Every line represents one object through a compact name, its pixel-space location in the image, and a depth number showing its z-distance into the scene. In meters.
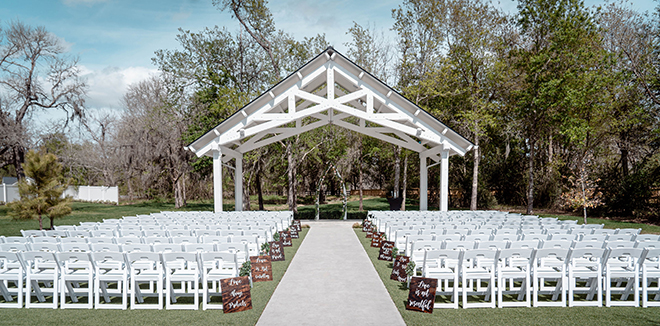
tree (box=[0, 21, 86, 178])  25.25
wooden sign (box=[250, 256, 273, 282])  7.55
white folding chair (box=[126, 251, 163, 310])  5.83
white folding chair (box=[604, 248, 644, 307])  5.99
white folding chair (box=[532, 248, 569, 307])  5.96
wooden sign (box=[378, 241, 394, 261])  9.59
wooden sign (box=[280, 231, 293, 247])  11.87
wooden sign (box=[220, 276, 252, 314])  5.74
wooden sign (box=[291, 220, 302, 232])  14.94
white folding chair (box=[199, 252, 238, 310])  5.91
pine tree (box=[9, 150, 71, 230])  11.98
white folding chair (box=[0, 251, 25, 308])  5.93
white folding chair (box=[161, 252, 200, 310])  5.82
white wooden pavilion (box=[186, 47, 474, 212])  15.22
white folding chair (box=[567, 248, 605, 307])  5.98
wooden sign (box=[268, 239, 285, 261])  9.61
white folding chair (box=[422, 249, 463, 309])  5.93
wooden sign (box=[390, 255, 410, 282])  7.34
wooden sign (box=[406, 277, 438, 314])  5.70
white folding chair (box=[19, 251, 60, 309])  5.93
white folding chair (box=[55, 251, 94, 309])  5.87
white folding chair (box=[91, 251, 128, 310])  5.86
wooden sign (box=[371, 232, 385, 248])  11.71
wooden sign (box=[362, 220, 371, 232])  14.99
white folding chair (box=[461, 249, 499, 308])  5.95
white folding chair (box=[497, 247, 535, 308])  5.94
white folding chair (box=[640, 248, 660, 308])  6.02
